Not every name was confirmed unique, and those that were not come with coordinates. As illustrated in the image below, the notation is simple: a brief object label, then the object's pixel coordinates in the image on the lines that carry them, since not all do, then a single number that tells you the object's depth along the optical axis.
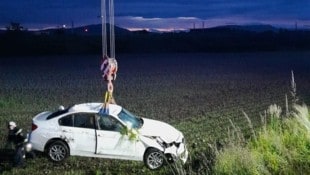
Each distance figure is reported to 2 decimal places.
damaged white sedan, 12.75
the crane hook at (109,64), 12.02
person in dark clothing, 12.61
